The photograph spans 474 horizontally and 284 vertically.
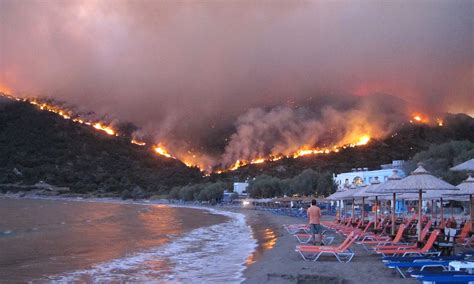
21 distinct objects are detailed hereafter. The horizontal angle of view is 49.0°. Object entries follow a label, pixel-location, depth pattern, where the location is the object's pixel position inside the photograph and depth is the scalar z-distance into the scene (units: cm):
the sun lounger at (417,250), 1306
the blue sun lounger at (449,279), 828
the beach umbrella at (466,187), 1753
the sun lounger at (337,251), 1406
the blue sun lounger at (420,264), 1068
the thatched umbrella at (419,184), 1530
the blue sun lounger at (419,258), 1216
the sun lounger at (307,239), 1989
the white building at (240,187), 12288
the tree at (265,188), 9650
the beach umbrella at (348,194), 2636
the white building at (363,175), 7138
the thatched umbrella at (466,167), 1793
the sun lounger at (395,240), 1588
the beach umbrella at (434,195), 1888
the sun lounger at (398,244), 1423
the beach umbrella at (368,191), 2045
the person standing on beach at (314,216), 1633
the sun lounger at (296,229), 2555
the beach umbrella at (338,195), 2849
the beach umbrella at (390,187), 1623
